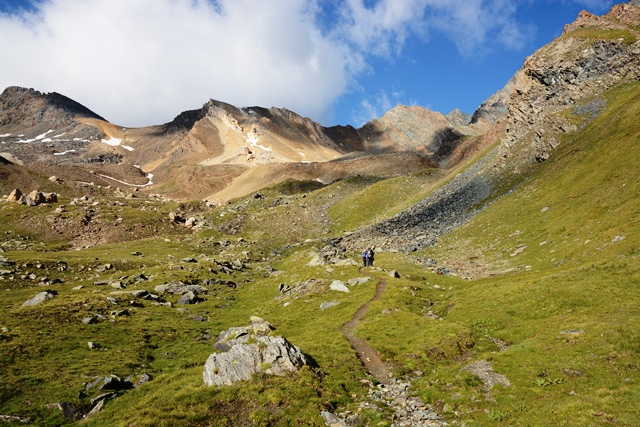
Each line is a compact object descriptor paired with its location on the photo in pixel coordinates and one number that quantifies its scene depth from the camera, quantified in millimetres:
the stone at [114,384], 26609
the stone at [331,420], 20438
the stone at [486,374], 22328
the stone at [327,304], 45028
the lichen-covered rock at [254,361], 24219
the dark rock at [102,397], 25047
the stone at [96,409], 23594
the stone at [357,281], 50844
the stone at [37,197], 117438
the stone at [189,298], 54688
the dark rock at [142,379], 27748
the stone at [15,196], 117625
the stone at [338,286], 49862
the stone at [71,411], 23500
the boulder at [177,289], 58031
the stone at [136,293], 52531
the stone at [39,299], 45875
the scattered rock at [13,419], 22688
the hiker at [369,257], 58762
